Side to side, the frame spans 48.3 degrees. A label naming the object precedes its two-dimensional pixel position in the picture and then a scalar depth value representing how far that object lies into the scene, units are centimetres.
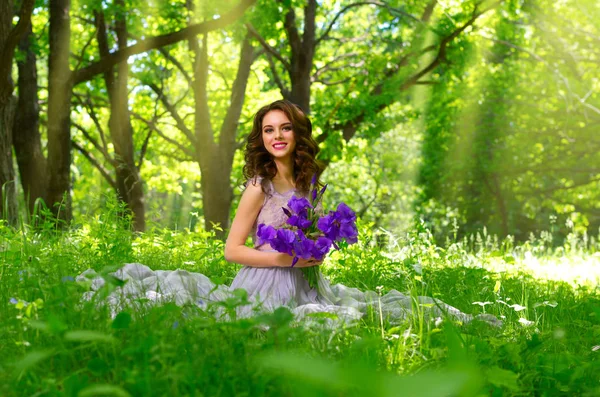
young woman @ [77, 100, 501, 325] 446
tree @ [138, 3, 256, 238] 1475
